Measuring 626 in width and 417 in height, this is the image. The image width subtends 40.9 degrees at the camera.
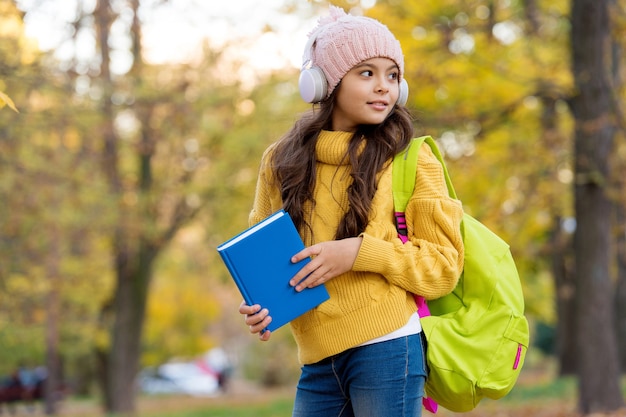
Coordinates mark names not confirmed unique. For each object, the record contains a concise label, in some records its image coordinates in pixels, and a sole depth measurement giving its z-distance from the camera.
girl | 2.53
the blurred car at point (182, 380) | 38.72
